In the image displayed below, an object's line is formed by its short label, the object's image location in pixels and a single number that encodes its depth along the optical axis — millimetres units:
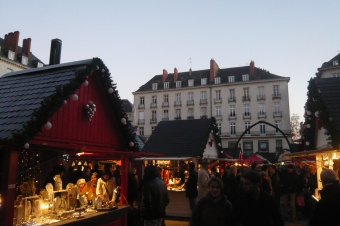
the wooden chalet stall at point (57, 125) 4887
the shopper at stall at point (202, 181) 8094
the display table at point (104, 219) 5793
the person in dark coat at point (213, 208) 3998
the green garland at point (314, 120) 6848
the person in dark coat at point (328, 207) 3350
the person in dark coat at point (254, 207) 3584
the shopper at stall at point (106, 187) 7676
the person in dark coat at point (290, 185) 10415
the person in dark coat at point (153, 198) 5391
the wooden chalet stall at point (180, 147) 12188
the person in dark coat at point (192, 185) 9230
